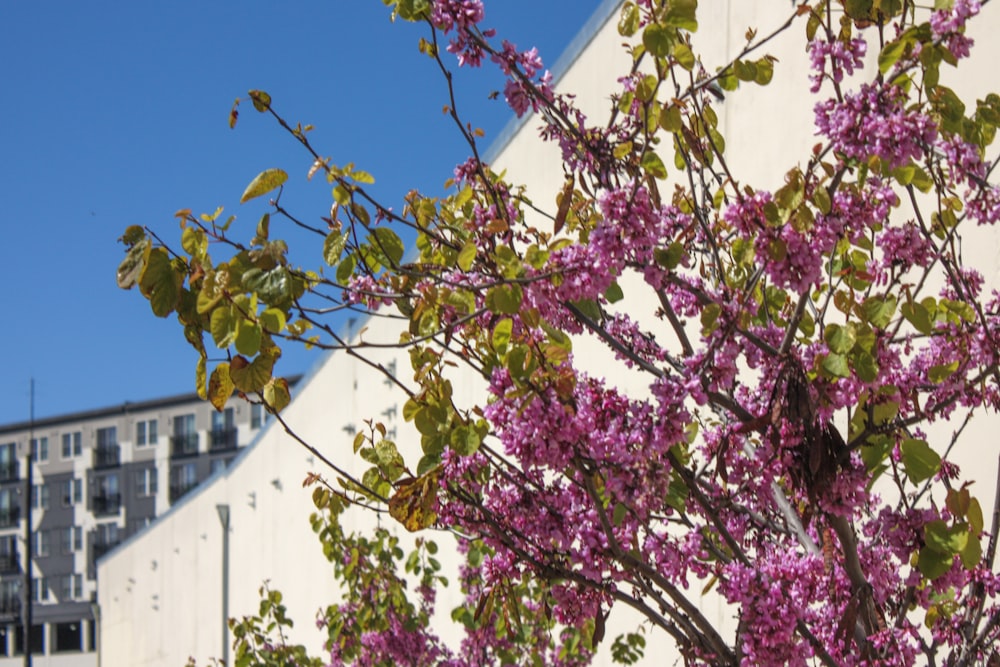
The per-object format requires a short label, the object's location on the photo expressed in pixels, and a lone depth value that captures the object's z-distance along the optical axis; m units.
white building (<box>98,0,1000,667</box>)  5.57
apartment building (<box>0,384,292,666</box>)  61.53
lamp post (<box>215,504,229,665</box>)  20.75
